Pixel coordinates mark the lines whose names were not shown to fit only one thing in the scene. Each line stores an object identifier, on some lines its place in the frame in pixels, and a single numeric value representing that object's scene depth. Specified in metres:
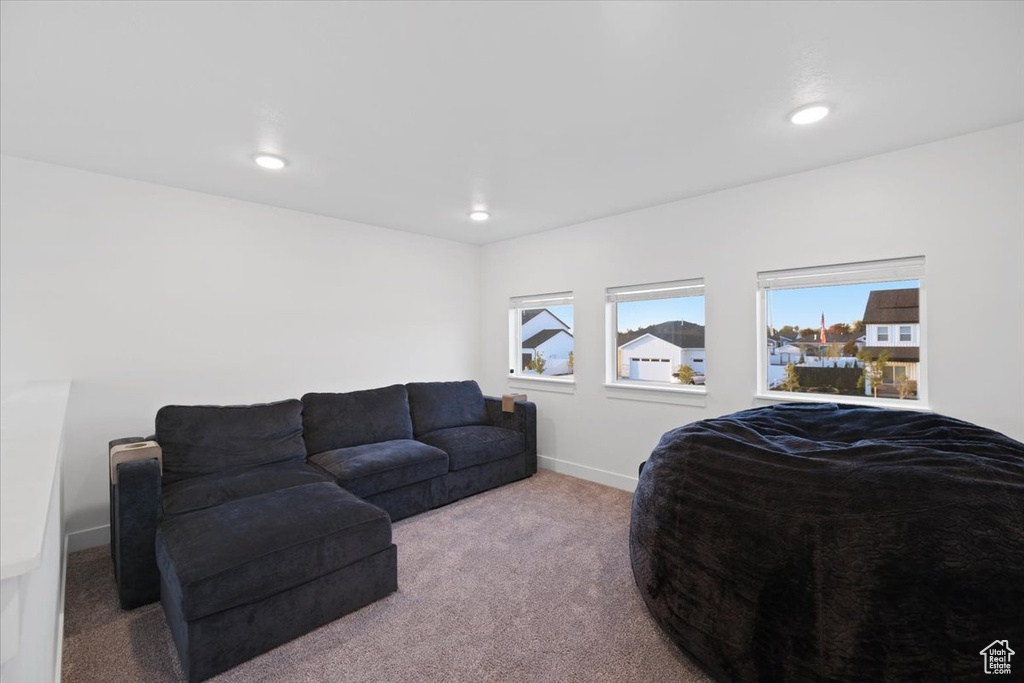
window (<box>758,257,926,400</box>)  2.76
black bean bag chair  1.28
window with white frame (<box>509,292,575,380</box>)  4.68
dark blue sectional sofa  1.82
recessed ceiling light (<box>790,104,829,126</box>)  2.16
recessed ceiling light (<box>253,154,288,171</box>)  2.71
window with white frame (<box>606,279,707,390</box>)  3.70
